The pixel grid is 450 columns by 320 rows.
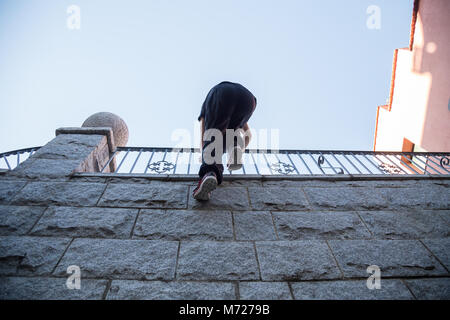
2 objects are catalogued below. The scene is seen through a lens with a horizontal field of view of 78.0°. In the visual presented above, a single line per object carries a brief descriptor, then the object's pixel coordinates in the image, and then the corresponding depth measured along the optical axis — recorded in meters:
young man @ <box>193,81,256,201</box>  2.50
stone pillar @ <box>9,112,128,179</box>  3.07
